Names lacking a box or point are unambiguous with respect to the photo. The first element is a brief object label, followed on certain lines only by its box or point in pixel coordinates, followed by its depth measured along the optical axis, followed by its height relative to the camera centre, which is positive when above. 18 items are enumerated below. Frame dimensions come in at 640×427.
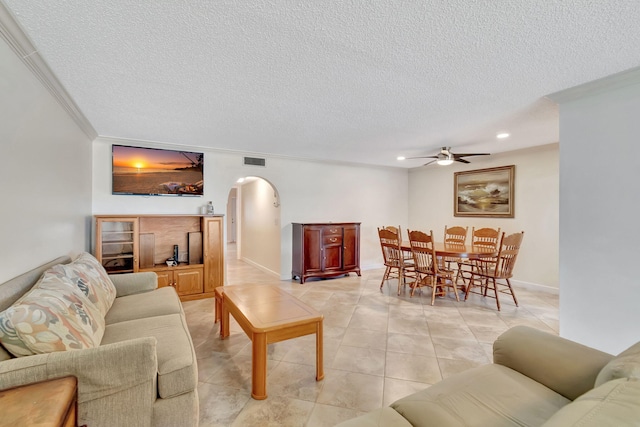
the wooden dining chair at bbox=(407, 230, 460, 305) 3.93 -0.80
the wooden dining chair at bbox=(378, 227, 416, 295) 4.41 -0.69
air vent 4.90 +0.86
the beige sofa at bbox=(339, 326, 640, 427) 1.09 -0.84
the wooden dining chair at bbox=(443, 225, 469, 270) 4.82 -0.42
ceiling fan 4.18 +0.80
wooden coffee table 1.92 -0.81
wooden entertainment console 3.79 -0.55
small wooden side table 0.82 -0.62
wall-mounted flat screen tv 4.04 +0.58
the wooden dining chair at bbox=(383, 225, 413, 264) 4.53 -0.40
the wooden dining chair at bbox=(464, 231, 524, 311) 3.73 -0.68
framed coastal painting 4.89 +0.33
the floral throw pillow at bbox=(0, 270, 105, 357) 1.26 -0.56
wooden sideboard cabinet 5.05 -0.73
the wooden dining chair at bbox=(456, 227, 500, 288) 4.27 -0.49
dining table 3.69 -0.56
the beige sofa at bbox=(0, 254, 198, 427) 1.20 -0.82
